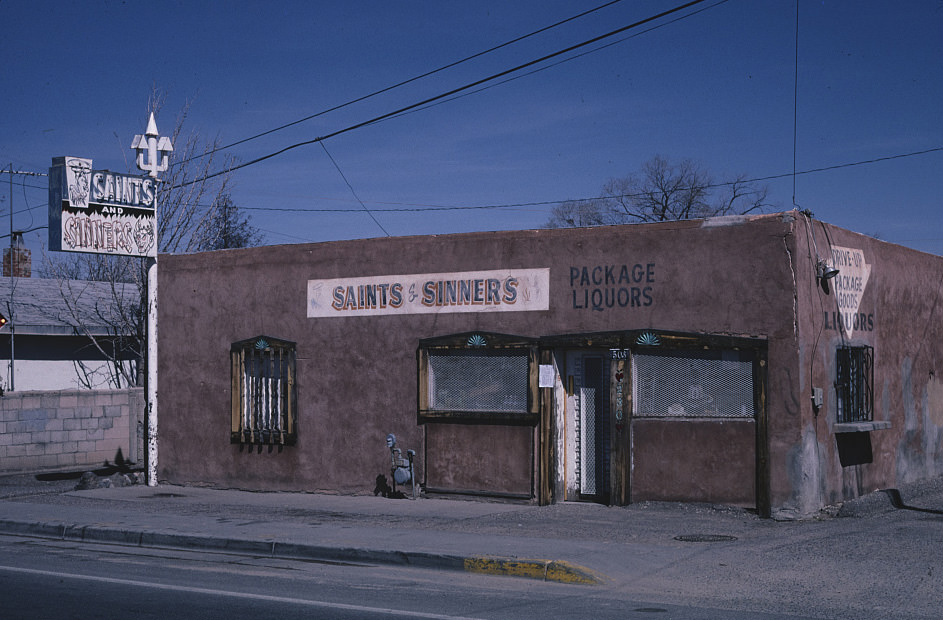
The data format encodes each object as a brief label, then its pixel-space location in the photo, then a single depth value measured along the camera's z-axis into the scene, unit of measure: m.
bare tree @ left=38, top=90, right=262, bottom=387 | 26.69
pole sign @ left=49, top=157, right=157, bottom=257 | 17.05
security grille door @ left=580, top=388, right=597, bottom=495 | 14.85
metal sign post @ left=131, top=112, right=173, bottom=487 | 18.14
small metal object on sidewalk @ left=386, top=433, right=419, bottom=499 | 15.37
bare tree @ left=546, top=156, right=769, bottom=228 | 55.83
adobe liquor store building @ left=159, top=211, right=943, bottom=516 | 13.47
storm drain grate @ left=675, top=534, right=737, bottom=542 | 11.68
